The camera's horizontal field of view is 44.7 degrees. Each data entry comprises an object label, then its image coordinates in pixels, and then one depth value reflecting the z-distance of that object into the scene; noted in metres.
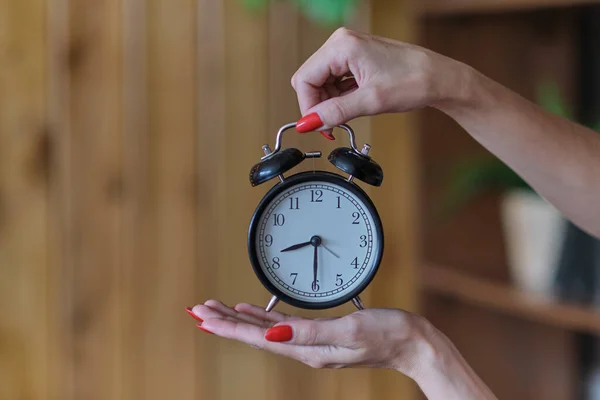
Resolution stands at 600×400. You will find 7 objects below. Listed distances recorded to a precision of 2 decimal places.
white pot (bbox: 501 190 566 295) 1.68
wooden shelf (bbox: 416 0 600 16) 1.57
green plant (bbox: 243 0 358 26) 1.82
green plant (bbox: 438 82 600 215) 1.73
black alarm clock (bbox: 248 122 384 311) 1.00
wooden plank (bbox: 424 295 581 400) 1.97
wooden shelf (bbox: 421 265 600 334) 1.59
